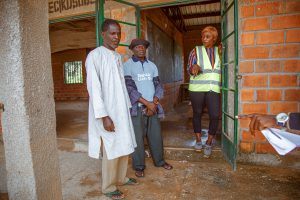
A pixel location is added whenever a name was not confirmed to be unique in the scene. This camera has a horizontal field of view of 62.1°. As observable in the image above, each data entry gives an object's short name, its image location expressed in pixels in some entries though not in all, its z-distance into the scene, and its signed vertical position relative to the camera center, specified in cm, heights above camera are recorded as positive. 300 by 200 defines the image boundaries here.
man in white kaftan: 235 -27
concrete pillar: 154 -11
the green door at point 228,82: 323 -5
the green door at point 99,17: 327 +84
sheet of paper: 150 -39
